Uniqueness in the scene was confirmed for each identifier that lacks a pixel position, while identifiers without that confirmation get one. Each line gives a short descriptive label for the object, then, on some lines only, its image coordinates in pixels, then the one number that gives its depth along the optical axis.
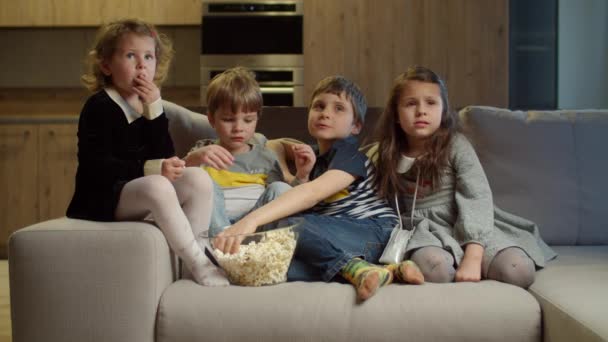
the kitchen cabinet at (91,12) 4.74
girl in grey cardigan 1.88
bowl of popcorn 1.69
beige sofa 1.58
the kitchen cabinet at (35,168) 4.49
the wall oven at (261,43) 4.47
